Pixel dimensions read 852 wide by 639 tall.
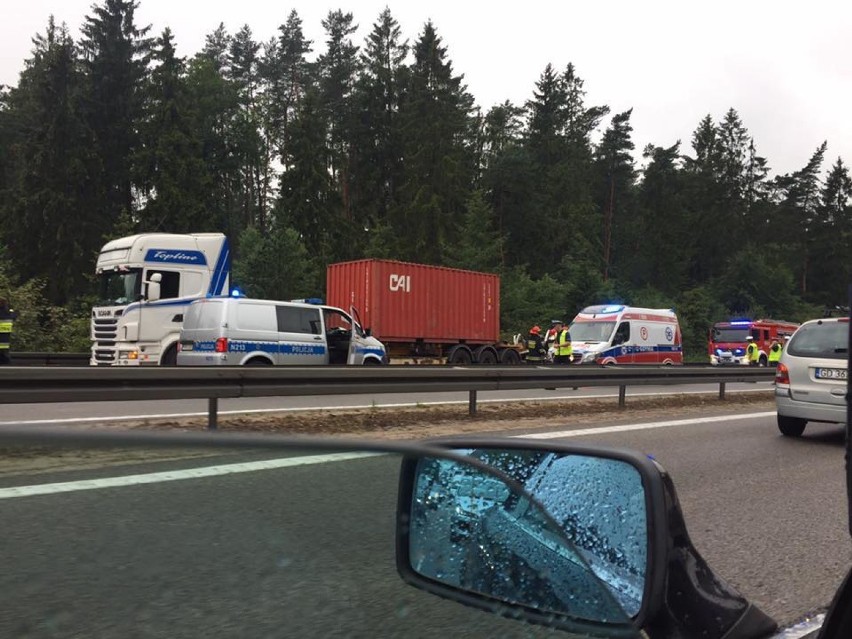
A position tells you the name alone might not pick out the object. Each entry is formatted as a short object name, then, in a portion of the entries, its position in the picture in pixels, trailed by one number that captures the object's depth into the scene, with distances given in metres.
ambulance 23.45
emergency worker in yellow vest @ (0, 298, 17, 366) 14.51
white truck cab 16.20
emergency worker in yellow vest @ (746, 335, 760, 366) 31.20
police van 14.52
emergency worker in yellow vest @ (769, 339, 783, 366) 27.76
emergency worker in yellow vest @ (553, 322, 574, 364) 21.00
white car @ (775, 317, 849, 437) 9.19
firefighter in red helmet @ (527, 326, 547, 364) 22.59
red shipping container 23.53
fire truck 35.00
